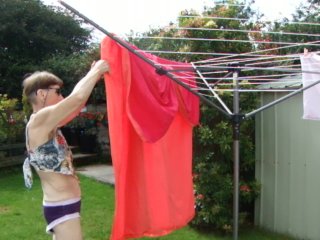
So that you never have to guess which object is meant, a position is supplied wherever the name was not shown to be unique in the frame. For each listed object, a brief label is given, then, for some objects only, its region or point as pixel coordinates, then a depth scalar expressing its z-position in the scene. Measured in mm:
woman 2518
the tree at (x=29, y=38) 13680
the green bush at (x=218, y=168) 4703
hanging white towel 3141
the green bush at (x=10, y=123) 9492
